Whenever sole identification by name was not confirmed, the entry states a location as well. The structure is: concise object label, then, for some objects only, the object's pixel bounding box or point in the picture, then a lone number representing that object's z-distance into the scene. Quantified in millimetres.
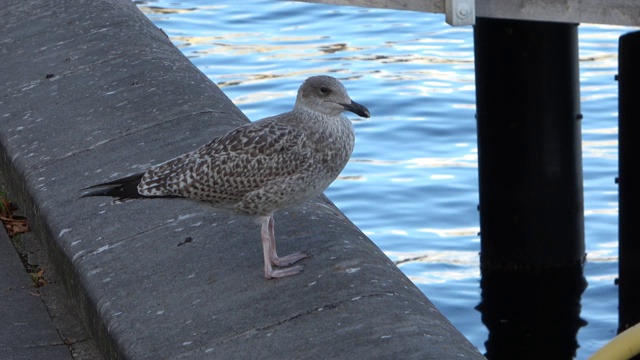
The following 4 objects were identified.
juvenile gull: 8078
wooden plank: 11836
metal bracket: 12102
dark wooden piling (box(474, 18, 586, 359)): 16156
